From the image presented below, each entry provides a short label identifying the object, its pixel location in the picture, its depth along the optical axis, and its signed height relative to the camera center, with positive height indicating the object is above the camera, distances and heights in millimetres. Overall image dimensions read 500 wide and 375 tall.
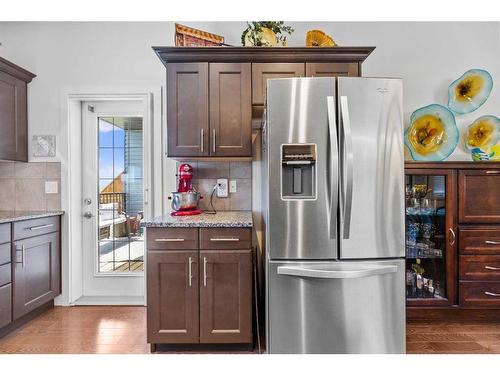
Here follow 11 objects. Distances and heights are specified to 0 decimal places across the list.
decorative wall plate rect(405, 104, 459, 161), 2771 +468
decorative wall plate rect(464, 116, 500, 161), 2861 +468
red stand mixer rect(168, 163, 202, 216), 2447 -73
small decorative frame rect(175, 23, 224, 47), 2463 +1199
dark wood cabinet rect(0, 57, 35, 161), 2619 +677
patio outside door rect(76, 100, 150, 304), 3070 -95
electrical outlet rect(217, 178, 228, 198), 2818 -6
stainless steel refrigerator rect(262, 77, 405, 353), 1726 -173
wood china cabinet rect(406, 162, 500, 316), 2490 -363
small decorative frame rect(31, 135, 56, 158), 2949 +394
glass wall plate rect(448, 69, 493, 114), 2861 +867
